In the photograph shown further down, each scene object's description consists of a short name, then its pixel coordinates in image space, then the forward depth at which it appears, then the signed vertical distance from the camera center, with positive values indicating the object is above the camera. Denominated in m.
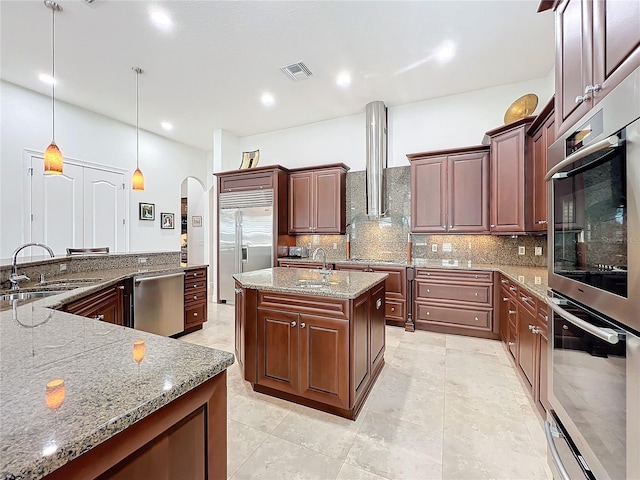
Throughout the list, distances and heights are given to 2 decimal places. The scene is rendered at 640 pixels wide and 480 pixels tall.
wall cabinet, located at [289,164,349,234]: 4.76 +0.69
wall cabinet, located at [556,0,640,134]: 0.96 +0.75
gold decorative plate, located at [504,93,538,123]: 3.25 +1.52
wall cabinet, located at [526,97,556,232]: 2.63 +0.80
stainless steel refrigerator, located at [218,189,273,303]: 5.01 +0.11
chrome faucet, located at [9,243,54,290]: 2.09 -0.27
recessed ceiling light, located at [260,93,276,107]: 4.34 +2.19
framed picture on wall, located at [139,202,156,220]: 5.76 +0.59
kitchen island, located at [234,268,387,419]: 1.97 -0.73
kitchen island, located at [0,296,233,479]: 0.52 -0.35
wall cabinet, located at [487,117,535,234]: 3.16 +0.71
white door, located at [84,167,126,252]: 4.97 +0.56
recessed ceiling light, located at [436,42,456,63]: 3.18 +2.15
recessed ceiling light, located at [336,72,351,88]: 3.74 +2.16
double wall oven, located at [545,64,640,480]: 0.90 -0.20
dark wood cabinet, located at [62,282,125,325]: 2.01 -0.52
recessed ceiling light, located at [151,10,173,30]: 2.76 +2.18
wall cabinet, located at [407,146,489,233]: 3.80 +0.68
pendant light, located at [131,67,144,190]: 3.83 +0.79
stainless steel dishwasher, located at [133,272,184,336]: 3.01 -0.71
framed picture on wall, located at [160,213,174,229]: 6.12 +0.43
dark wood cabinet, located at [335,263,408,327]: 3.94 -0.73
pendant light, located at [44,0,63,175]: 2.59 +0.77
